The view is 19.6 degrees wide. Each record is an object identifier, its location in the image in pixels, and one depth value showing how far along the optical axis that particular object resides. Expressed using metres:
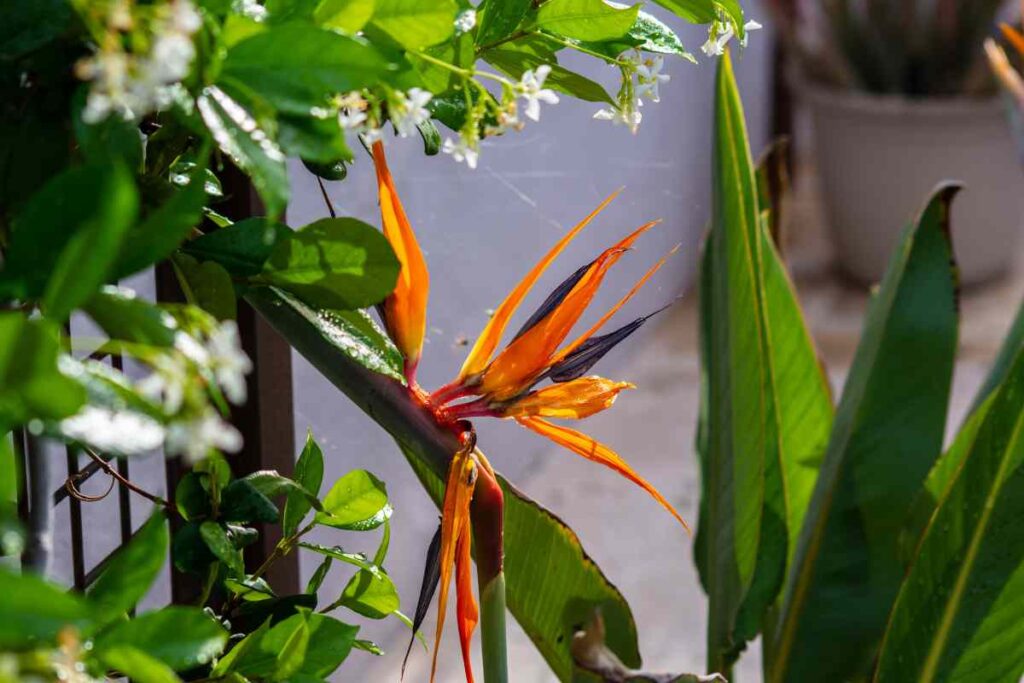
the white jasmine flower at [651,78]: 1.52
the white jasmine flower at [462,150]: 1.43
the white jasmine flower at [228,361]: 1.22
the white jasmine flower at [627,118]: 1.51
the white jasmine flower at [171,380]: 1.21
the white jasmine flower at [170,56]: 1.22
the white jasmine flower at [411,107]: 1.35
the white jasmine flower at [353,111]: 1.35
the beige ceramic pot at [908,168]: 6.60
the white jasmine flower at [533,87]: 1.41
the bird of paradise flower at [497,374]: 1.48
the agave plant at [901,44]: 6.60
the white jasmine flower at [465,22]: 1.39
